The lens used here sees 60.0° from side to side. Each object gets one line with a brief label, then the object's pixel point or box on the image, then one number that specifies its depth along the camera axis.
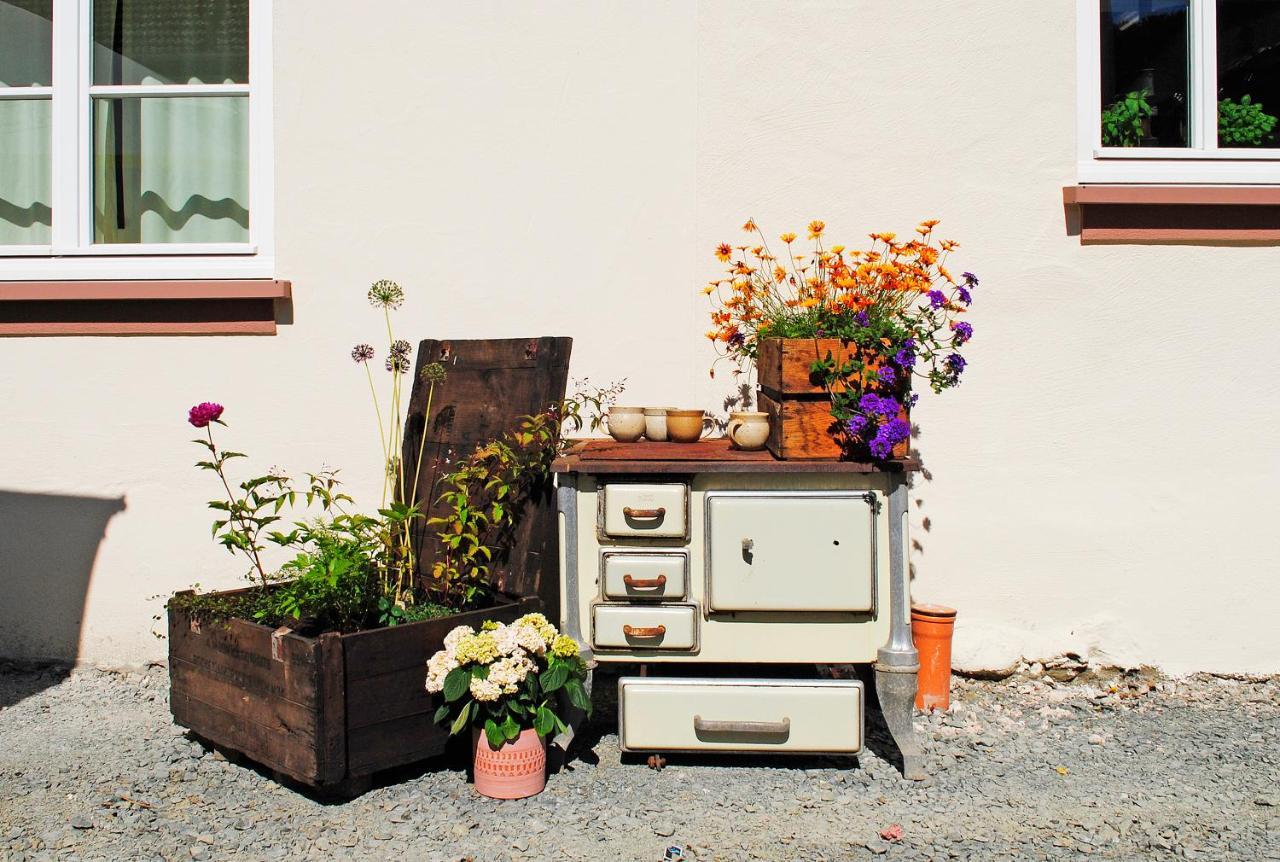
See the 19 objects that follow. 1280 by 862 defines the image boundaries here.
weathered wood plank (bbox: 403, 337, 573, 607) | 3.51
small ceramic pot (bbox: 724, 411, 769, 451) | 3.36
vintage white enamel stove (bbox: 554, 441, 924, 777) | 3.14
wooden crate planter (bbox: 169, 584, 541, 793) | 2.94
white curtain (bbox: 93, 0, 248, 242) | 4.30
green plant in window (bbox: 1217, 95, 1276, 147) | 4.10
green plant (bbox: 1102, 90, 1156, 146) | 4.09
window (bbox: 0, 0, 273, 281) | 4.25
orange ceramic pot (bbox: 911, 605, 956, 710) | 3.82
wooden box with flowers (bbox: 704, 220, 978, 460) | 3.12
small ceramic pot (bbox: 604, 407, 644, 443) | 3.60
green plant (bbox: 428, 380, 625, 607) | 3.44
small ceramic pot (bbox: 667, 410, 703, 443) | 3.53
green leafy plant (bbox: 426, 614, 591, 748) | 3.02
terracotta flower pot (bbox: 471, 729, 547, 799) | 3.07
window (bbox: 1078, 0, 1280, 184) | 4.03
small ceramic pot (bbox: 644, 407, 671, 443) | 3.58
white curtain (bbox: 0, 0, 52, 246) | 4.34
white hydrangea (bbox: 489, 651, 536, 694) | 3.00
